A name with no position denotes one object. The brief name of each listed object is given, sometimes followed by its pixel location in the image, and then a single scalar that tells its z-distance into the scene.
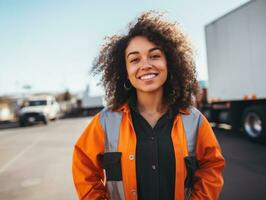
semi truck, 7.89
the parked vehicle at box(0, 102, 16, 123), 33.62
